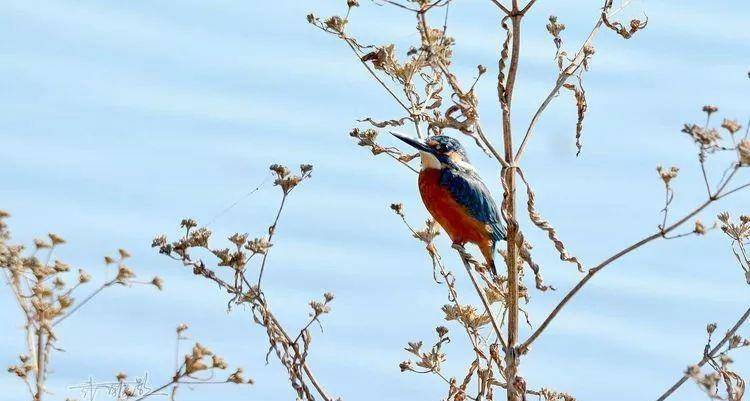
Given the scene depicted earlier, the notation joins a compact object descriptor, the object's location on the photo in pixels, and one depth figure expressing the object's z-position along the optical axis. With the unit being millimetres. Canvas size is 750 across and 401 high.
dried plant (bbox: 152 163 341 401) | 8219
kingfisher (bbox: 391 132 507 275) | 12625
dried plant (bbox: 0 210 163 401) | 6746
